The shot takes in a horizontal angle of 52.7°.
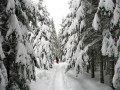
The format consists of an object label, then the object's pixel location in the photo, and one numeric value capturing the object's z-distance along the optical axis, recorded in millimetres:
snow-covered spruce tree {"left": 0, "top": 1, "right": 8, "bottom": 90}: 4454
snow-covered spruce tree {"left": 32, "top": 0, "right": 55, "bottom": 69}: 17281
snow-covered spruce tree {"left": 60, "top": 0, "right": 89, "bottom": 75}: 10086
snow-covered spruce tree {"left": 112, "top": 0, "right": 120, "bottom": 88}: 6312
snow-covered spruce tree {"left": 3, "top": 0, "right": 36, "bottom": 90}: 5861
